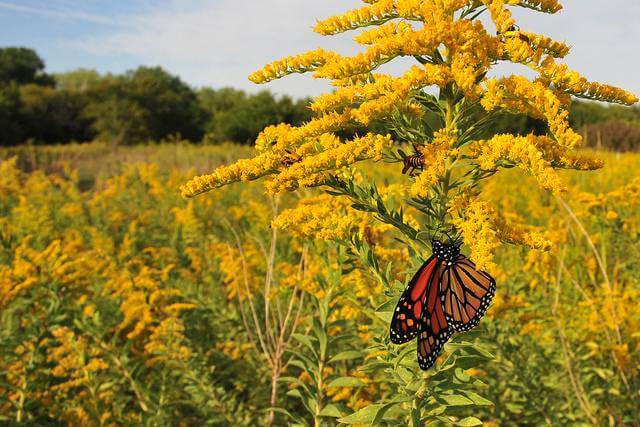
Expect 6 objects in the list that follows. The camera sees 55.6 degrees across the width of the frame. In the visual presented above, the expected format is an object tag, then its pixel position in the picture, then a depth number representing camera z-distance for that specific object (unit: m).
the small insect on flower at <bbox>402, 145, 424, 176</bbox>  0.31
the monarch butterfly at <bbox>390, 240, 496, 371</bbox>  0.30
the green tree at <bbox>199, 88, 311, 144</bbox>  15.34
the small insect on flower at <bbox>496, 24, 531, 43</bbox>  0.32
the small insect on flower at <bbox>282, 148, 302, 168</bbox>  0.33
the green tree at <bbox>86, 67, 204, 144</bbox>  23.83
